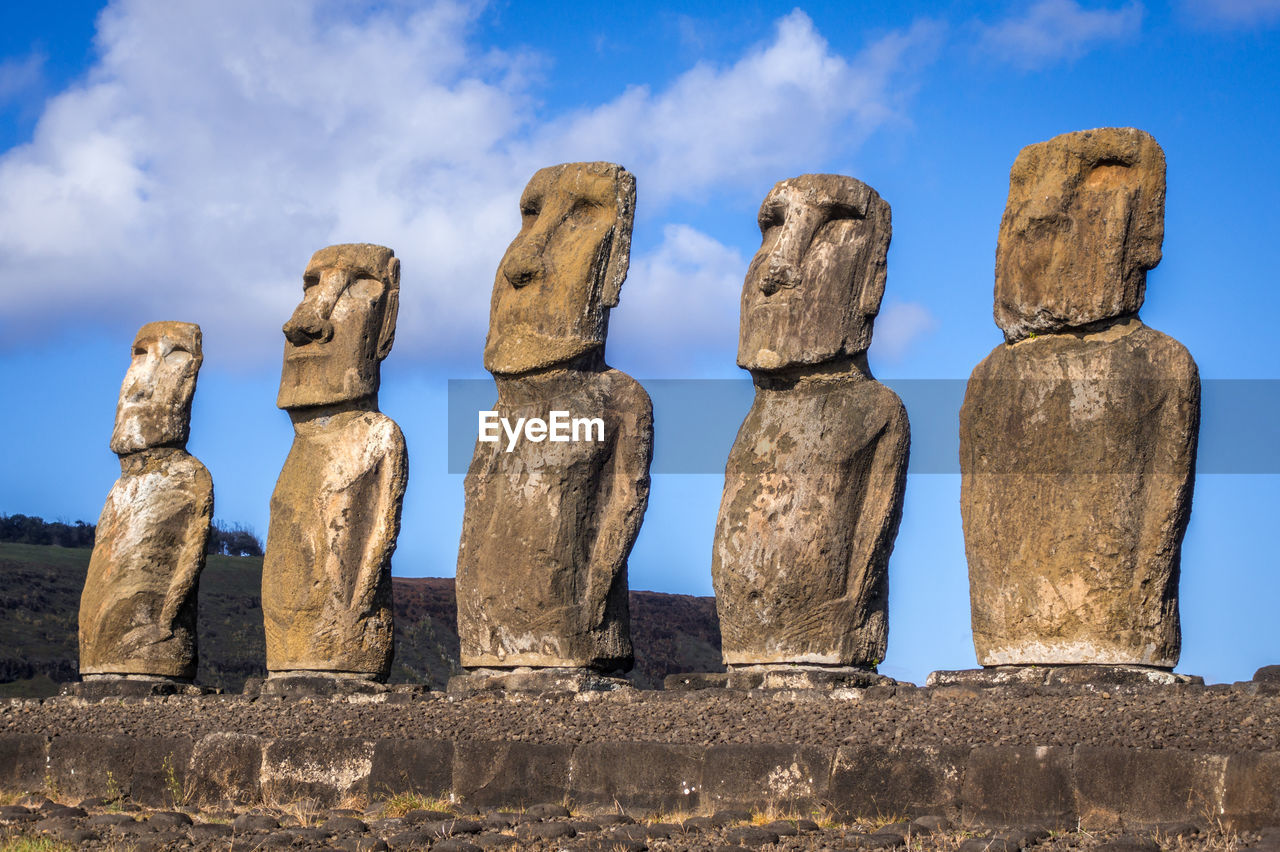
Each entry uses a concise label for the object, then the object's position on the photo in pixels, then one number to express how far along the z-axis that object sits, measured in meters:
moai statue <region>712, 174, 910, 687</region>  10.13
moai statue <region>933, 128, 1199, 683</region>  9.40
